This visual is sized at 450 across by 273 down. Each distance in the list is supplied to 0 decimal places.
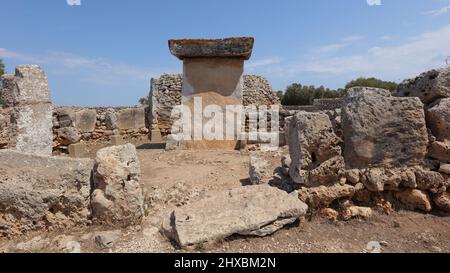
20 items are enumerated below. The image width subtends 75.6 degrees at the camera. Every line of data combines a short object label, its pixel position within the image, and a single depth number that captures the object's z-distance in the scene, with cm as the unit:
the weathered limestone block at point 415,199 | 329
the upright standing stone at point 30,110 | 520
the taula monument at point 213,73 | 777
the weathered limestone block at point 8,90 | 550
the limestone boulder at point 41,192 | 290
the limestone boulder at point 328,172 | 338
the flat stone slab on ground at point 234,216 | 274
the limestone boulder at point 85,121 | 874
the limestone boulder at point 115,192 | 303
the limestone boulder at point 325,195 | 331
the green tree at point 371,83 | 2618
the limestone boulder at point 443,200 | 326
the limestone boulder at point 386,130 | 336
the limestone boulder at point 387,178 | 331
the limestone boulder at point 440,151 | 332
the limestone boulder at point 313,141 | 339
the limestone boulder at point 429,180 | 330
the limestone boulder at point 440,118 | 334
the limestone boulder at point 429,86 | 346
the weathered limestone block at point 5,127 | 527
